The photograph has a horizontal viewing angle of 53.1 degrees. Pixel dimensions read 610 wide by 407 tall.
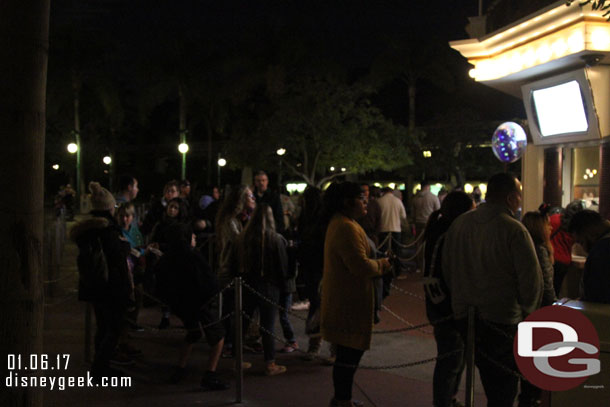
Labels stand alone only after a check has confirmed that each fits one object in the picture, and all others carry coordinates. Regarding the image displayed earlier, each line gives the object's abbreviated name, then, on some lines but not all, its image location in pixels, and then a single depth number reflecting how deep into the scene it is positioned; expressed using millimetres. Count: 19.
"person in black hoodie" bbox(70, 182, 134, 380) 6160
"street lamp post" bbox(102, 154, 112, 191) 45844
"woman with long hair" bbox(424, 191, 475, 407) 4926
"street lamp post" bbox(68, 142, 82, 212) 38844
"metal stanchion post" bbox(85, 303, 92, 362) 7031
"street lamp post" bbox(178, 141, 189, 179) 33494
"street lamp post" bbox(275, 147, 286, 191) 30164
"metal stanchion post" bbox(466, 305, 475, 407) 4367
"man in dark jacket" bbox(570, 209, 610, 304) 4301
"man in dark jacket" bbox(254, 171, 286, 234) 8914
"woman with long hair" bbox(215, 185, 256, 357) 6938
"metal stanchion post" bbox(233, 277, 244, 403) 5746
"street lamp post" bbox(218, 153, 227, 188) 41844
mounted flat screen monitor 10422
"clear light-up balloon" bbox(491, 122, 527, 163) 13016
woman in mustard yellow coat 5070
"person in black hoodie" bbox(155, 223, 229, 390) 6273
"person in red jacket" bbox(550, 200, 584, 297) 7414
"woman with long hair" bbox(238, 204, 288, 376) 6664
